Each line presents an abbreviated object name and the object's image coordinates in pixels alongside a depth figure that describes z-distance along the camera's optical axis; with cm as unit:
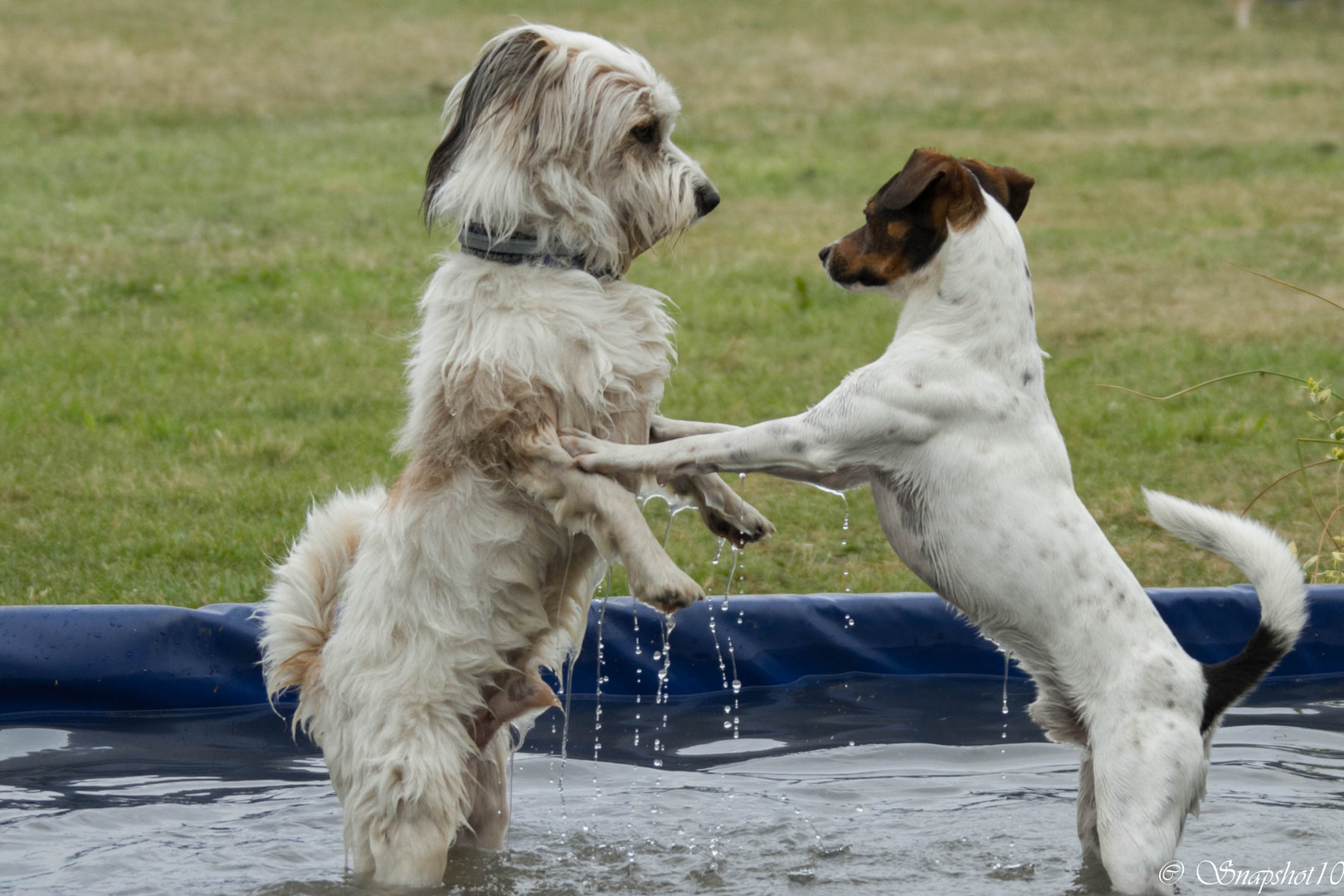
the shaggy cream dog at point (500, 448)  732
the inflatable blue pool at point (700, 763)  822
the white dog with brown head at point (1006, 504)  722
